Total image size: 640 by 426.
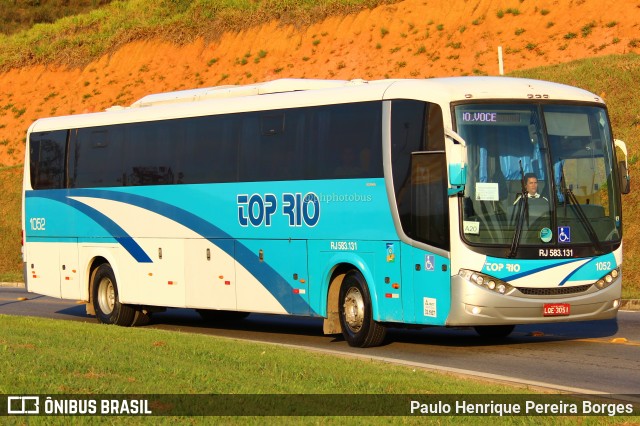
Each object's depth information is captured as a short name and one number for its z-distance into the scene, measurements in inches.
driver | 621.0
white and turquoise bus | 620.4
